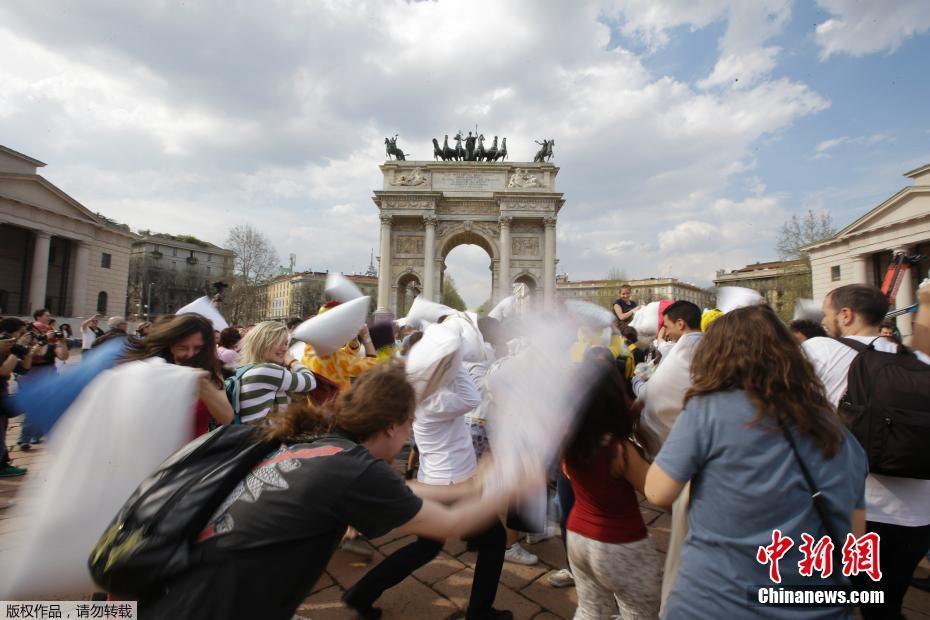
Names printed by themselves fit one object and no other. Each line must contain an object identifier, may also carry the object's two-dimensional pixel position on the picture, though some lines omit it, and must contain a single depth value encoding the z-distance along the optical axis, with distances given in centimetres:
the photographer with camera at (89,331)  1021
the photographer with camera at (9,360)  451
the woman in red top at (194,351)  235
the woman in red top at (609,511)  171
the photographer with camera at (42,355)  580
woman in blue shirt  131
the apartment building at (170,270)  5238
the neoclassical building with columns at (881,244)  2327
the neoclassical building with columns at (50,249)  2614
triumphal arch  3138
